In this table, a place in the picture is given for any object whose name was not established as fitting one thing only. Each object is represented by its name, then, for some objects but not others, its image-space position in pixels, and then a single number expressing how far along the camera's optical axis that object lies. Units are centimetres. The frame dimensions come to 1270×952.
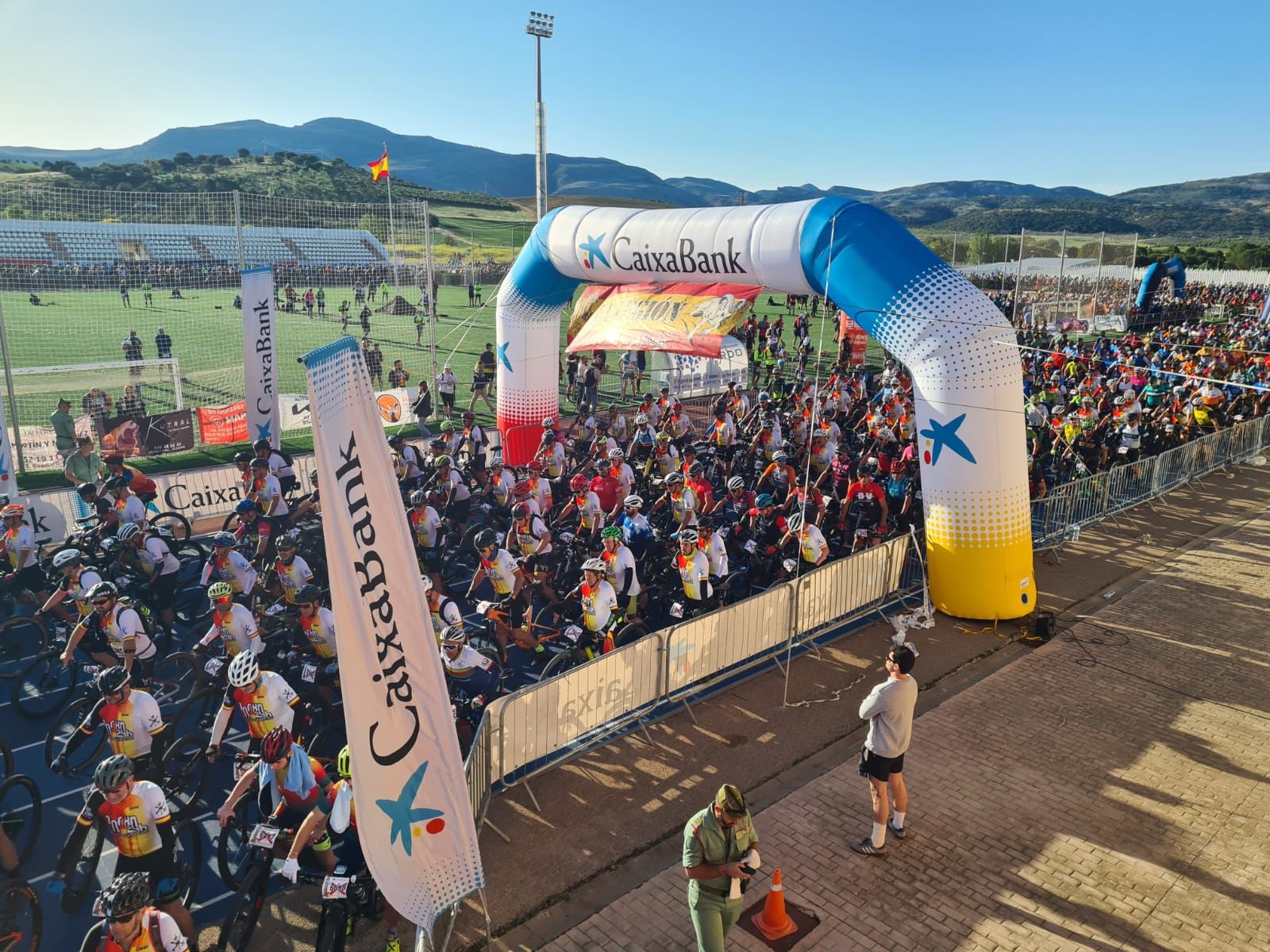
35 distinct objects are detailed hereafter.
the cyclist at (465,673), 730
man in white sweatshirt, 645
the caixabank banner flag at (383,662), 450
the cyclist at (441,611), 790
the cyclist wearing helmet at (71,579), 866
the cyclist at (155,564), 966
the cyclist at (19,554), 972
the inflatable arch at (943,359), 1021
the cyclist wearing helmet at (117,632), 767
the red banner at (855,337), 2814
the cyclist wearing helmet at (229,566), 920
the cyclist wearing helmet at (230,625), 790
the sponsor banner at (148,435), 1750
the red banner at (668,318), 1310
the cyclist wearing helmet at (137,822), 522
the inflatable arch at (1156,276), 4247
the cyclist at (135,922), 419
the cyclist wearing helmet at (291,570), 927
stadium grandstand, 2734
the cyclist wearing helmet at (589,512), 1195
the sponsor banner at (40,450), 1680
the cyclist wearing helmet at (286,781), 555
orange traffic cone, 580
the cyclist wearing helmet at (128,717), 637
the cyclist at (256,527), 1067
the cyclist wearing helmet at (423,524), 1109
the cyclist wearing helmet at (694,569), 958
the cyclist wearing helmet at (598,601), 865
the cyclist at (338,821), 527
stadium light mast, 2808
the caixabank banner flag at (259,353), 1467
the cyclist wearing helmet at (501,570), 955
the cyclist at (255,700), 639
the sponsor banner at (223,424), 1892
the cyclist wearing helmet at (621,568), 948
